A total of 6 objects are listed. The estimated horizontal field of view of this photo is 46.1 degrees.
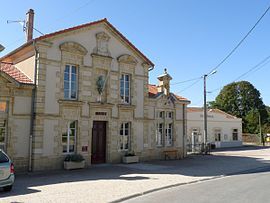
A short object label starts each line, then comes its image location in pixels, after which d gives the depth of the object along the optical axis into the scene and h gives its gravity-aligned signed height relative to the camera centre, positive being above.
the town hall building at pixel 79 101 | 15.21 +1.81
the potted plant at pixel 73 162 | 15.95 -1.41
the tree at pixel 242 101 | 64.88 +6.86
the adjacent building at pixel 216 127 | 38.53 +0.89
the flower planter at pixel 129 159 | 18.77 -1.49
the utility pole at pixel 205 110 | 26.45 +2.01
